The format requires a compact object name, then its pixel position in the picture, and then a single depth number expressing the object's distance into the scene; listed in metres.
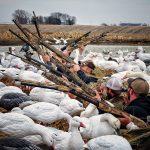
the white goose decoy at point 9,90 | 7.13
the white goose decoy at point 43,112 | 5.54
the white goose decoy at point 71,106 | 6.19
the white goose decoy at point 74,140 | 4.61
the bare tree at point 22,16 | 47.51
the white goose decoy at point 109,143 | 4.02
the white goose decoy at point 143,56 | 16.64
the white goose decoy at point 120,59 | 16.00
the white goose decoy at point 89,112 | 5.67
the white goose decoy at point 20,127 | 4.87
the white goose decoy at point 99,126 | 4.74
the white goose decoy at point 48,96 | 6.84
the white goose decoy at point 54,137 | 4.96
